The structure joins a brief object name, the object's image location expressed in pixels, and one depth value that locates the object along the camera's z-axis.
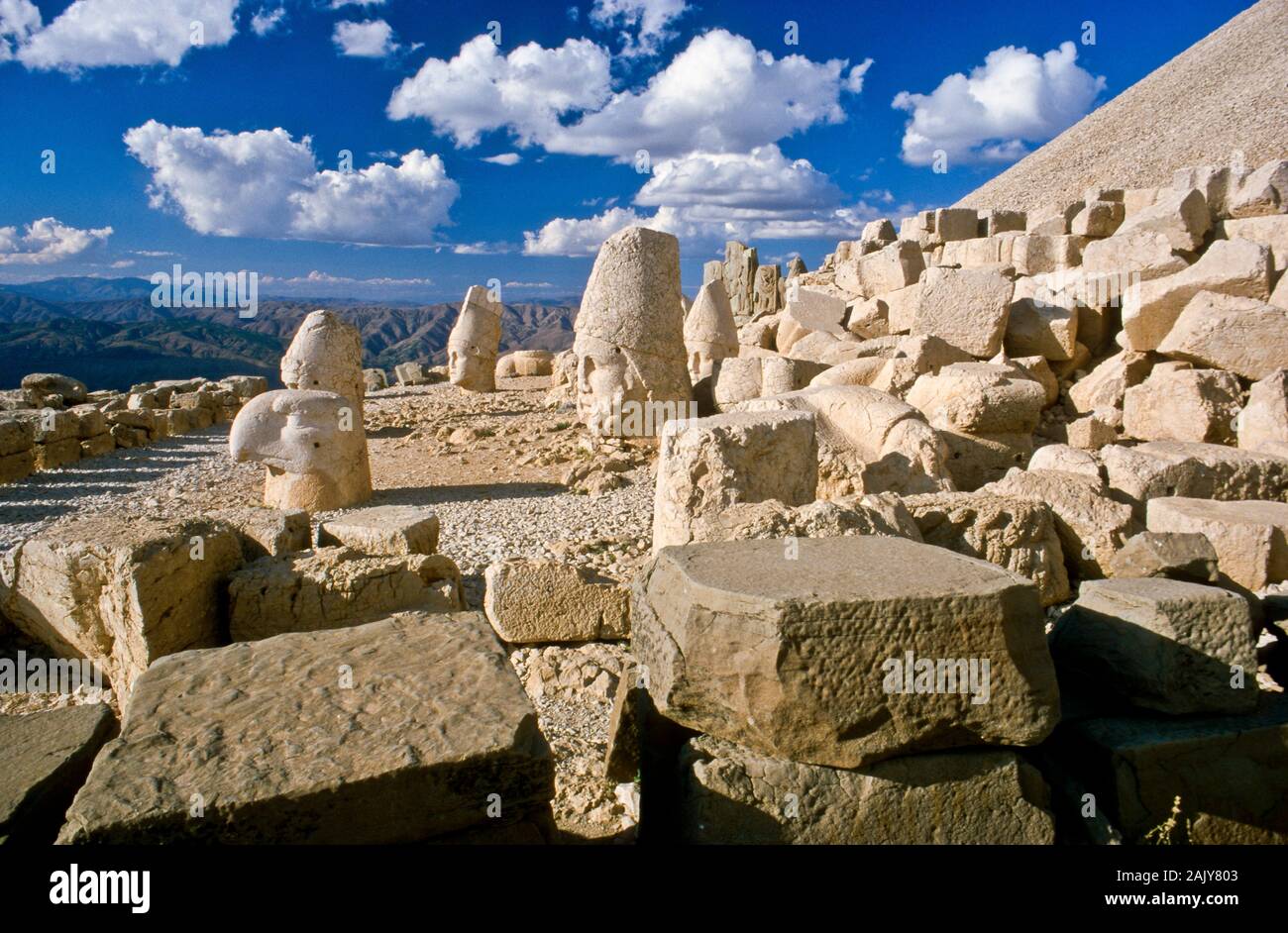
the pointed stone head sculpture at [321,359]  10.03
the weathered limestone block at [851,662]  1.91
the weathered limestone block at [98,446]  10.62
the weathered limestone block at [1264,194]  8.97
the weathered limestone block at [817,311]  10.62
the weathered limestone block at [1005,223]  12.81
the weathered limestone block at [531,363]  17.83
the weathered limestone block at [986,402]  6.29
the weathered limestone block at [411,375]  18.22
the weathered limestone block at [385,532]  4.63
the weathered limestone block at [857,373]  7.73
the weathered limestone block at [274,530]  4.26
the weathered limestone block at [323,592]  3.33
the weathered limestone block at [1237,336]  6.30
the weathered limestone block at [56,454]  9.75
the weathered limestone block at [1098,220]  10.71
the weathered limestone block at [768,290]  17.17
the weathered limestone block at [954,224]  12.94
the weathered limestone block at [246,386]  15.47
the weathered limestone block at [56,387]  13.59
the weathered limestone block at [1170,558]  3.00
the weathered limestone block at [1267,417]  5.33
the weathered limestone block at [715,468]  4.04
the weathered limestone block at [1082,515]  4.09
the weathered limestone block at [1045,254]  10.15
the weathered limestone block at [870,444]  5.27
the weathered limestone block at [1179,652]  2.45
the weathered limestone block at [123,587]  3.09
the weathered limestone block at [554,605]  3.98
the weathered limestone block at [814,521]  3.24
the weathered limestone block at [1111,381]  7.11
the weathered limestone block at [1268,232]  7.97
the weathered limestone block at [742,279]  17.77
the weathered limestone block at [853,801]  2.00
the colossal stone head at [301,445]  7.01
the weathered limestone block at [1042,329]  7.86
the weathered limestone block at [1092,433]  6.38
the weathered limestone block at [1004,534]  3.80
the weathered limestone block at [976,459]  6.12
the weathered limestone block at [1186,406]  5.91
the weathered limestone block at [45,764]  1.72
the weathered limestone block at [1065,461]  4.84
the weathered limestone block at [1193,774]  2.32
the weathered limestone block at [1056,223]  11.22
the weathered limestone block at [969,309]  7.72
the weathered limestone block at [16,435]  9.09
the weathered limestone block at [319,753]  1.60
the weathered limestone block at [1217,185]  9.51
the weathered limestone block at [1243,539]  3.87
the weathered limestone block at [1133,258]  8.28
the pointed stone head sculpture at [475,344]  14.66
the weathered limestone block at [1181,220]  8.71
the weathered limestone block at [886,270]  11.41
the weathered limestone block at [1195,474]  4.74
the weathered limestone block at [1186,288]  7.02
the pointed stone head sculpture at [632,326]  8.43
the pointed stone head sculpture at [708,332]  10.93
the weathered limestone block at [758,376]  8.21
